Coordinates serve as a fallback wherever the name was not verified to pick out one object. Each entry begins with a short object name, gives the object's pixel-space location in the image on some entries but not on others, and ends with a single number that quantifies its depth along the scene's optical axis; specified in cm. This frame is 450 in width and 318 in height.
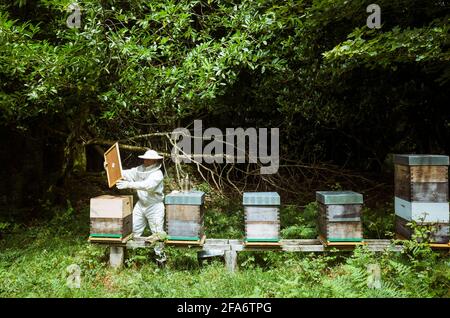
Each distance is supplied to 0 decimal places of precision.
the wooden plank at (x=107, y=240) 489
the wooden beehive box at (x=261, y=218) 475
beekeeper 519
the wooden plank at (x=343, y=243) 473
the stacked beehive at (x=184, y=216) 482
